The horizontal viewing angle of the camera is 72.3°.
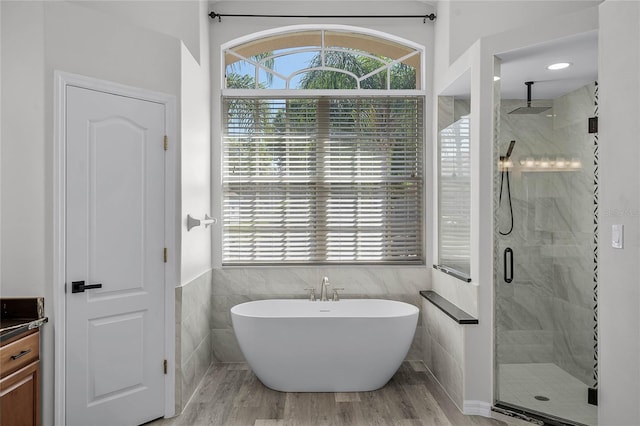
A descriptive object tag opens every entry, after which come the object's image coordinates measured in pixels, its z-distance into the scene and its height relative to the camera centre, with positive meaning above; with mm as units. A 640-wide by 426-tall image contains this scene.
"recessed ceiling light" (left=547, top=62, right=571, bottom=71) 2887 +936
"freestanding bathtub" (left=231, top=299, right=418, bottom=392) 2975 -988
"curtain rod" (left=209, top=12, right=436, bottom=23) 3760 +1649
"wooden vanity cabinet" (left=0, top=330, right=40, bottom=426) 1980 -838
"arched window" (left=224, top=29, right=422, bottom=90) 3930 +1292
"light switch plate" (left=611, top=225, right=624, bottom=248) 2041 -142
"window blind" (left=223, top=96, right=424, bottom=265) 3881 +223
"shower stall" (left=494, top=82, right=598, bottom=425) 3057 -318
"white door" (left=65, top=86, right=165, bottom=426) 2412 -307
